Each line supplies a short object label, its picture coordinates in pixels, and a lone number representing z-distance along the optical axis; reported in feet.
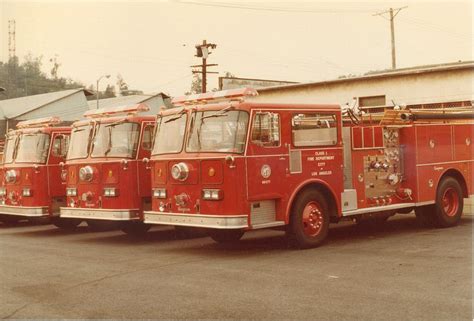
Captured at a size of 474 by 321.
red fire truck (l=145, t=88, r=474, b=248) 34.81
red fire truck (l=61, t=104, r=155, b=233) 42.68
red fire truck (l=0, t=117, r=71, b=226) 48.57
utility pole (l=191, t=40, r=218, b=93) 99.40
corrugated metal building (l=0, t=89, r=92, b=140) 160.86
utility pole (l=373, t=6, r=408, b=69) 172.81
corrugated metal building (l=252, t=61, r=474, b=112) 66.95
